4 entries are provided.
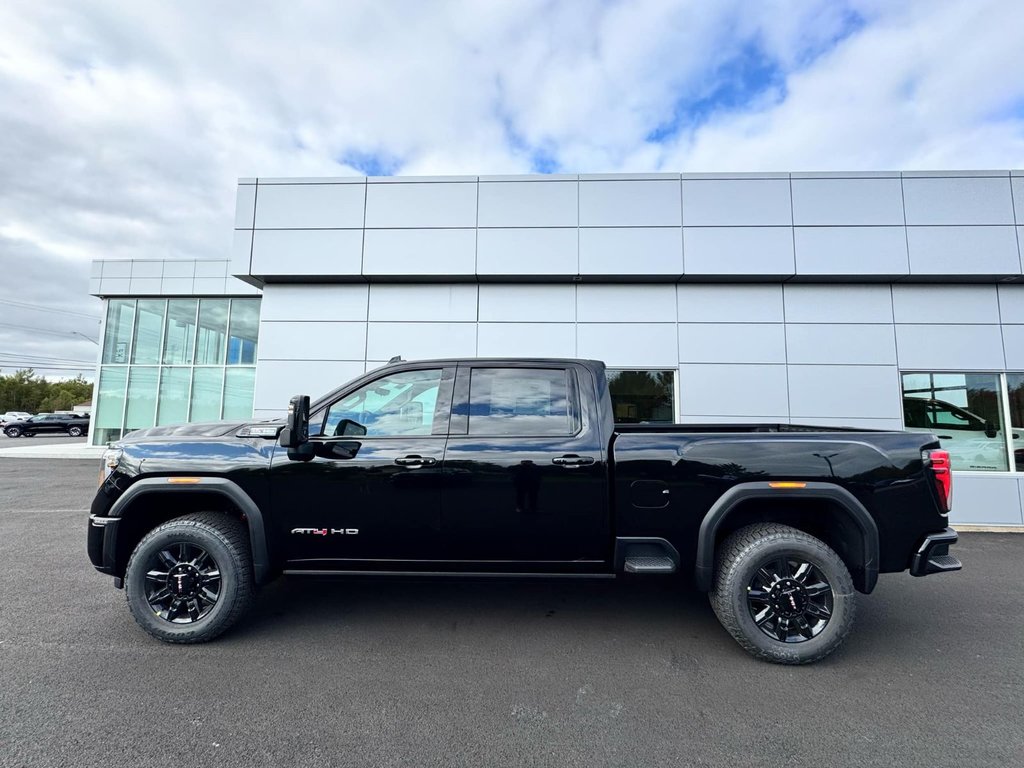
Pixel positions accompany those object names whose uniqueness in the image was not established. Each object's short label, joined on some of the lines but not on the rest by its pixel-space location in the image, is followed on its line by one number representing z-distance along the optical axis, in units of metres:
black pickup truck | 3.09
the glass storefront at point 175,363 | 15.77
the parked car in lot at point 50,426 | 27.74
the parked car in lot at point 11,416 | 48.14
